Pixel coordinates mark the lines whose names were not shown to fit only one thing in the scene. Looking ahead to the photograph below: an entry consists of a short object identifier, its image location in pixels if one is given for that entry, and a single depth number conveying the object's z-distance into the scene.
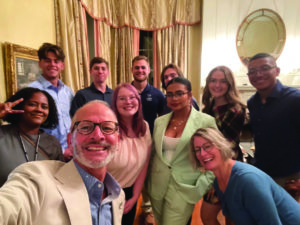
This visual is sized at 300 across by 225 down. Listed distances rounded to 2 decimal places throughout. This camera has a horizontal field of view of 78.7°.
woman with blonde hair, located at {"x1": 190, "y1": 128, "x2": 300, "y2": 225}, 0.96
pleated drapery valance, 3.95
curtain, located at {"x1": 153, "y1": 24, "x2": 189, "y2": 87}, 4.02
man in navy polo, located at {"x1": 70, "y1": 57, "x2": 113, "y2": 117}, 2.01
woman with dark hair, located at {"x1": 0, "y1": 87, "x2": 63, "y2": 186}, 1.05
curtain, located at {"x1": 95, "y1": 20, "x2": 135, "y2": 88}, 4.05
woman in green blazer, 1.29
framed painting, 1.87
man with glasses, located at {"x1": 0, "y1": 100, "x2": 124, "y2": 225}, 0.60
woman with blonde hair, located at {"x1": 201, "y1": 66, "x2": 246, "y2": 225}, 1.48
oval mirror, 3.76
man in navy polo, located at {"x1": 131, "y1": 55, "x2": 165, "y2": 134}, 2.27
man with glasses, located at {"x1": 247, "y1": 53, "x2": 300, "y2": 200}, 1.35
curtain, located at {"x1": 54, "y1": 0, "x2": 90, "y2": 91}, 2.71
